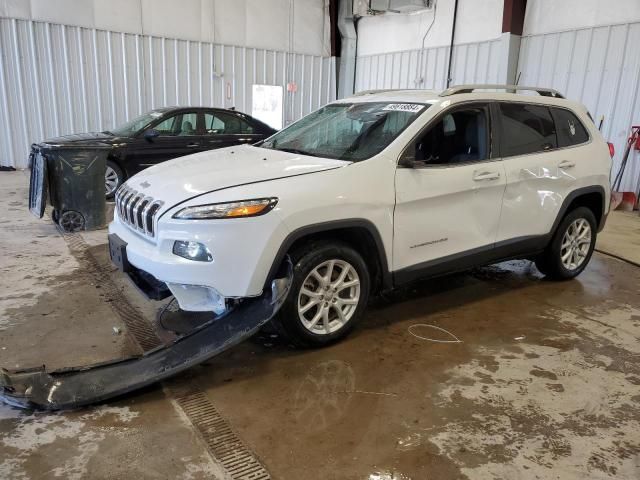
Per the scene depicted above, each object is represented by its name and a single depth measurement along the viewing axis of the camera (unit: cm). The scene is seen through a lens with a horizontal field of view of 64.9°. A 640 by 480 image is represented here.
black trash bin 574
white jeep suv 288
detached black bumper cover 261
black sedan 745
